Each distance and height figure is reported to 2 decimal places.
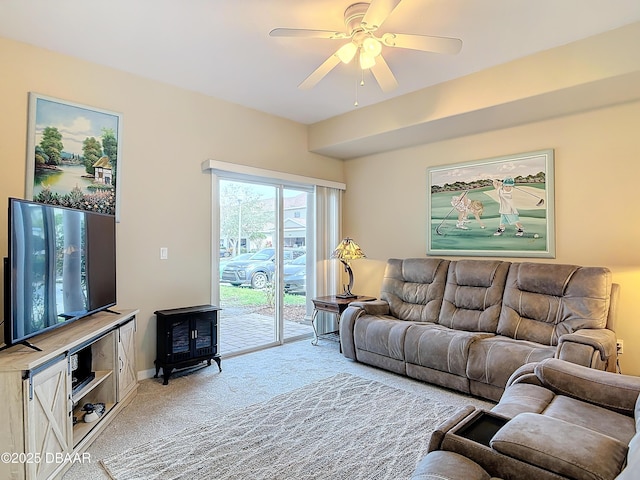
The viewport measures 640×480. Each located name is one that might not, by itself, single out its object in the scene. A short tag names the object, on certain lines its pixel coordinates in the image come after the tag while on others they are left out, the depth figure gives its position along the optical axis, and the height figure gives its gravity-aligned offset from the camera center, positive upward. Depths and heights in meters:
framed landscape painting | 2.98 +0.73
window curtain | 5.17 +0.01
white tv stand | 1.83 -0.87
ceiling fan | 2.14 +1.25
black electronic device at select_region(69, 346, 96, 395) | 2.51 -0.91
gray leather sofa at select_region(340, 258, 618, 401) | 2.91 -0.70
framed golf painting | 3.73 +0.39
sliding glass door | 4.32 -0.25
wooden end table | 4.44 -0.72
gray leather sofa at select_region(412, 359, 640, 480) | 1.15 -0.69
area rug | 2.11 -1.25
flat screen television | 2.08 -0.15
